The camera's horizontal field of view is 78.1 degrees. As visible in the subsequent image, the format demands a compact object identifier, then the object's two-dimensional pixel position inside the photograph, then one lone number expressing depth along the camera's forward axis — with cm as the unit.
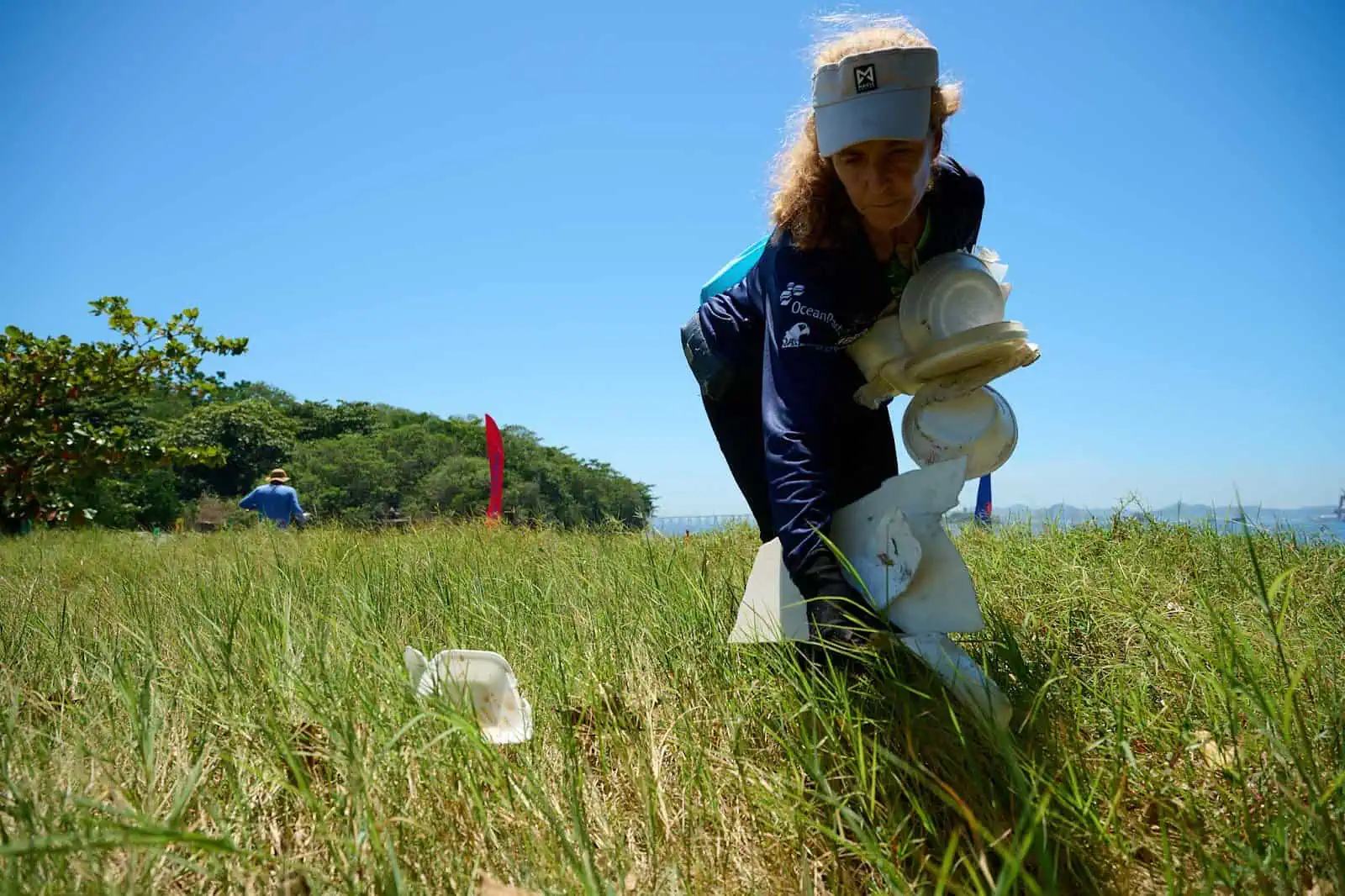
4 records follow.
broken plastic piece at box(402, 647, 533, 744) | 160
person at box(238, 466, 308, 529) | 938
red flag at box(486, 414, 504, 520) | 873
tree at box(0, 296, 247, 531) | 788
